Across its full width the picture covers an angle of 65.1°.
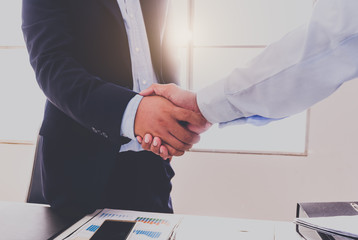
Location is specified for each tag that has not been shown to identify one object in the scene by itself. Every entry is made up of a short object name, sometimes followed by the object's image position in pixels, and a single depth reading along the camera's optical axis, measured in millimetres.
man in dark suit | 809
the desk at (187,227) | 700
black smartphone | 642
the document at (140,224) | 669
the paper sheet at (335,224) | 576
